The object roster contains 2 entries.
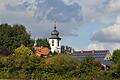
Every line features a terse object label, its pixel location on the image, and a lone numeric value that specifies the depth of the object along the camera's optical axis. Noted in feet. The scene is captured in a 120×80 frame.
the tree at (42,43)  462.72
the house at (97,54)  396.20
